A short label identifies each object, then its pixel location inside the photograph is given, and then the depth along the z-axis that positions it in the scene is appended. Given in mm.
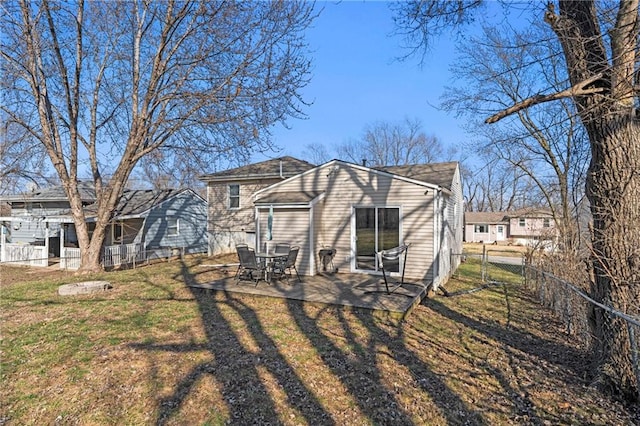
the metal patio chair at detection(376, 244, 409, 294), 7629
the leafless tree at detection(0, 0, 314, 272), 10602
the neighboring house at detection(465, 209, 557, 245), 40812
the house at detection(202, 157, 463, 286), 9664
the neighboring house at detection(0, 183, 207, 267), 16906
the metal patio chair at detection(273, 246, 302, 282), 9188
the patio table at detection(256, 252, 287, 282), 8945
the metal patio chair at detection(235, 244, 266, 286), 8758
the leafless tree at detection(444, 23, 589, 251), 8781
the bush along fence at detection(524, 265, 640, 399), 3676
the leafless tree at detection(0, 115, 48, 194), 11867
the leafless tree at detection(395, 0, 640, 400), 3818
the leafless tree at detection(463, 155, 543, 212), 49438
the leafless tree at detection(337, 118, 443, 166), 40969
